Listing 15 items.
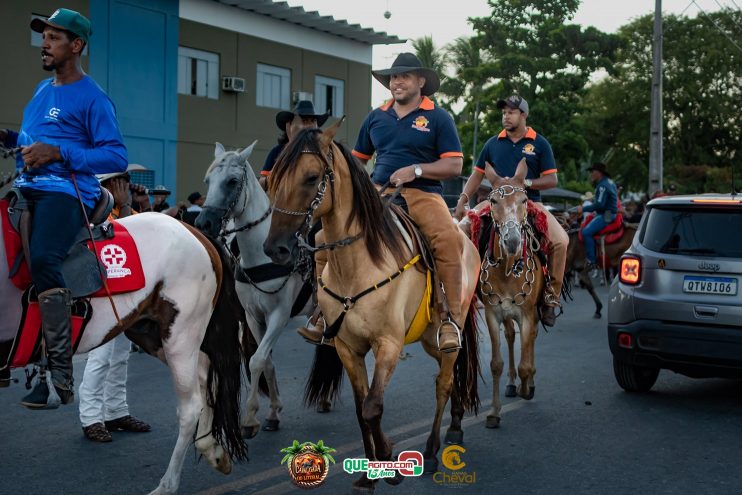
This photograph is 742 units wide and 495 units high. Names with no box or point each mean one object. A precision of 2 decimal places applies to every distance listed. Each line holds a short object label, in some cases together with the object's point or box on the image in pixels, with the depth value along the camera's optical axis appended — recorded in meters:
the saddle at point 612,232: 16.14
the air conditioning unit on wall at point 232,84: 27.98
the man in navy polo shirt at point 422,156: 5.99
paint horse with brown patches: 5.25
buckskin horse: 4.82
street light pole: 25.86
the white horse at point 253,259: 6.94
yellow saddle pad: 5.74
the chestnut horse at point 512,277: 7.66
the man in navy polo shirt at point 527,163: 8.59
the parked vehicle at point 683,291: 7.31
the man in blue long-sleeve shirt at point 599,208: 15.66
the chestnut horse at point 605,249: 16.23
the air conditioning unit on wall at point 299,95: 30.39
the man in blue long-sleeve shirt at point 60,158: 4.76
